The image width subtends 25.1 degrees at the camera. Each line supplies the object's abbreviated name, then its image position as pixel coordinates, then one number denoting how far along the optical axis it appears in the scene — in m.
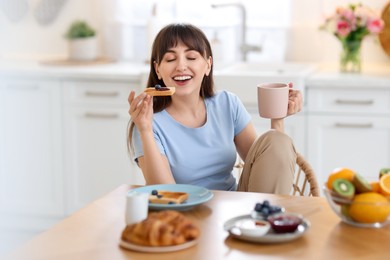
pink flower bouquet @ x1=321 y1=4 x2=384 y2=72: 3.86
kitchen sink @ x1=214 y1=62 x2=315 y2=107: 3.68
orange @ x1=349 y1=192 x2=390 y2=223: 1.88
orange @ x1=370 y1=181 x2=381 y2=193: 1.95
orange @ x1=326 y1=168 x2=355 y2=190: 1.96
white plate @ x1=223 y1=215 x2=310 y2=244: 1.79
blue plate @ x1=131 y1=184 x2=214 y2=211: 2.00
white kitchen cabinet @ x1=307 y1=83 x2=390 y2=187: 3.69
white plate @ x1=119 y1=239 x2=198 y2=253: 1.75
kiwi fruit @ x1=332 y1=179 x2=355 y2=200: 1.91
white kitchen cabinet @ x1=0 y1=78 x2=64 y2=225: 4.13
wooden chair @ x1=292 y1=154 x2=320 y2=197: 2.52
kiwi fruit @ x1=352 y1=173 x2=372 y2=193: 1.91
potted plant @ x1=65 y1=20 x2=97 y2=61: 4.46
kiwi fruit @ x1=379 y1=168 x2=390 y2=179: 2.04
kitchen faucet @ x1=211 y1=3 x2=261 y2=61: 4.26
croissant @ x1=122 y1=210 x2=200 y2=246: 1.75
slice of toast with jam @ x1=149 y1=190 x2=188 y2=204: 2.02
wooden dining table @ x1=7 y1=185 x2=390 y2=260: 1.74
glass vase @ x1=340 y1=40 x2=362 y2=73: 3.92
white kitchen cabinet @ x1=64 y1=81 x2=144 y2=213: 4.03
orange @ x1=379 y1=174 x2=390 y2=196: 1.93
